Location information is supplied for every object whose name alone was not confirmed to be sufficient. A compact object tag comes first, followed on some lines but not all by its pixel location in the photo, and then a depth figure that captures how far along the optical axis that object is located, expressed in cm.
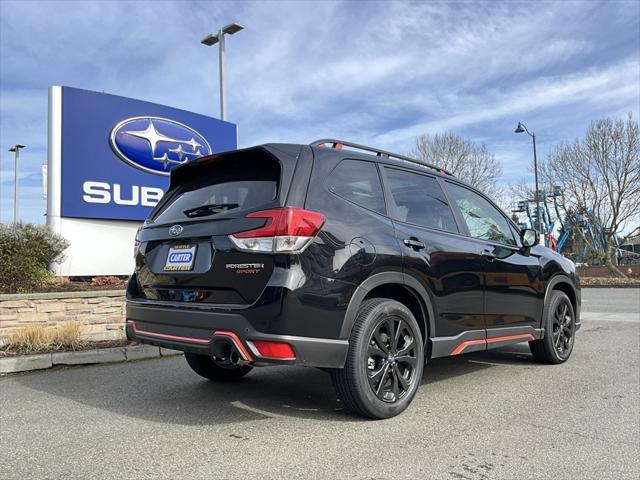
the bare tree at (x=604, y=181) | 2691
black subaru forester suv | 338
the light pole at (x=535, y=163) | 2859
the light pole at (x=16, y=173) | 2589
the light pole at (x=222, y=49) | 1330
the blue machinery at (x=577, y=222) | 2895
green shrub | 786
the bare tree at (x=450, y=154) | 3375
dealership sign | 1004
